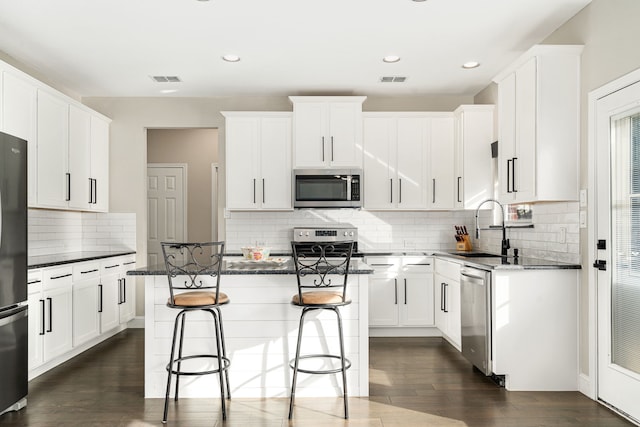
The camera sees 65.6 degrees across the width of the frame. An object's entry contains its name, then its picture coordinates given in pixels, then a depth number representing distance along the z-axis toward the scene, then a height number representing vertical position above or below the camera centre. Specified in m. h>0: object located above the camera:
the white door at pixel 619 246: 2.94 -0.18
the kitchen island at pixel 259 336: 3.38 -0.82
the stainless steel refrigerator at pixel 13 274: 2.97 -0.35
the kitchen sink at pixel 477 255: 4.75 -0.37
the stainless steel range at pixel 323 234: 5.64 -0.19
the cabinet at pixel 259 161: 5.47 +0.62
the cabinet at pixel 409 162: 5.52 +0.61
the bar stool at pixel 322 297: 3.08 -0.51
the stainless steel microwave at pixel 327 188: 5.39 +0.31
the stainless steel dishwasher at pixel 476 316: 3.62 -0.77
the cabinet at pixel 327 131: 5.37 +0.93
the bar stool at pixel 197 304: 3.03 -0.53
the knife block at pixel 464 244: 5.54 -0.30
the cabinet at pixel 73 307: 3.75 -0.81
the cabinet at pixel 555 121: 3.56 +0.69
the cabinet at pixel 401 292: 5.24 -0.79
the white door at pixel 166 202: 7.30 +0.22
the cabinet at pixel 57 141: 3.94 +0.70
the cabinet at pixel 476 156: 5.28 +0.65
